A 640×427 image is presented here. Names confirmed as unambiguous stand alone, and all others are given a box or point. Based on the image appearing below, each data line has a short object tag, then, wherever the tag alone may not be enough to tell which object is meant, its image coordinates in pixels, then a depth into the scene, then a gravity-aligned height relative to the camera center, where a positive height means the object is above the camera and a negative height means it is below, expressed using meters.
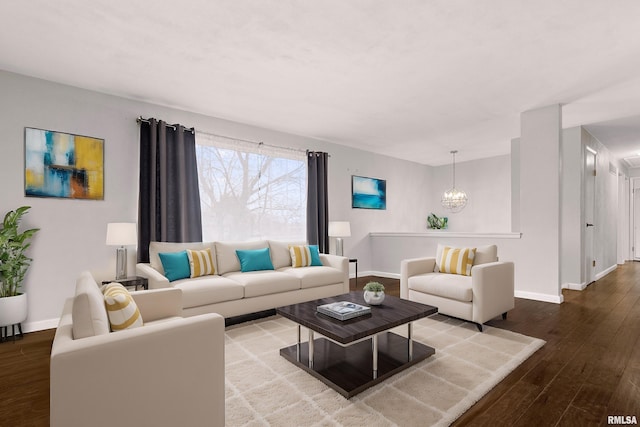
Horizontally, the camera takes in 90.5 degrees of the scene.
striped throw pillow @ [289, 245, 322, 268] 4.28 -0.57
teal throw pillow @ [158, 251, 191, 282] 3.38 -0.55
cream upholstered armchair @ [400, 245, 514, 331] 3.07 -0.76
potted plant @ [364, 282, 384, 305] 2.65 -0.67
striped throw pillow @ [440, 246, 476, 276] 3.57 -0.53
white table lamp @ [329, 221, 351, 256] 5.32 -0.28
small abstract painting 6.31 +0.45
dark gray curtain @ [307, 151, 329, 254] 5.40 +0.22
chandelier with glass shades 7.08 +0.37
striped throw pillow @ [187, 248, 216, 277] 3.53 -0.55
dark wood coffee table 2.07 -1.08
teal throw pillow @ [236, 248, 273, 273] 3.92 -0.57
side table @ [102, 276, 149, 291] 3.18 -0.68
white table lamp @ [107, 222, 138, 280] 3.26 -0.25
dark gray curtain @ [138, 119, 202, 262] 3.81 +0.35
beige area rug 1.76 -1.12
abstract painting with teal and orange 3.22 +0.53
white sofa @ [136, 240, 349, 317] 3.13 -0.74
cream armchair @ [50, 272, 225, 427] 1.21 -0.66
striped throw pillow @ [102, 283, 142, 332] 1.60 -0.50
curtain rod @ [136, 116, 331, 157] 3.84 +1.12
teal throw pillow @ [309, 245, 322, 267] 4.41 -0.59
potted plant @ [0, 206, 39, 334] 2.87 -0.48
